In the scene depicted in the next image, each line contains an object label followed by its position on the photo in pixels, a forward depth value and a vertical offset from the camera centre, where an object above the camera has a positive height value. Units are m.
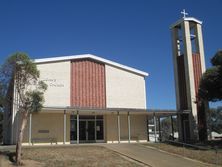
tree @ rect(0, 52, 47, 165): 12.34 +2.17
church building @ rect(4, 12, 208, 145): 18.59 +1.26
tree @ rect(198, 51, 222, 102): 18.51 +2.46
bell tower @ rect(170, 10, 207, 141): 20.41 +3.65
